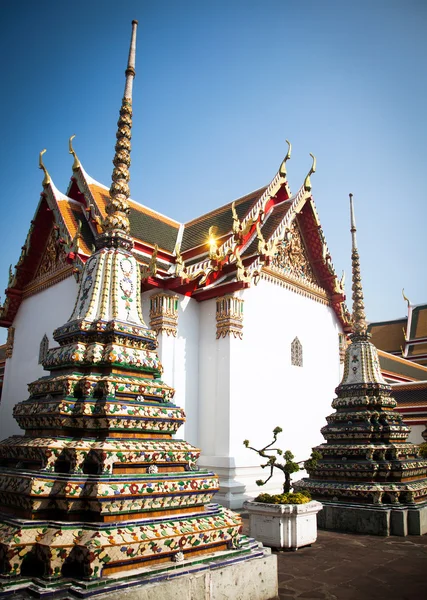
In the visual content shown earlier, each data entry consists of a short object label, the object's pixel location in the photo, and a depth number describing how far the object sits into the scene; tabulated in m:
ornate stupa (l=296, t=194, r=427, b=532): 6.75
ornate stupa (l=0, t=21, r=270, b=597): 2.83
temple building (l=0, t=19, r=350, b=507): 9.35
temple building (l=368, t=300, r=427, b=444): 16.75
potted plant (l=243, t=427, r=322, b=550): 5.38
